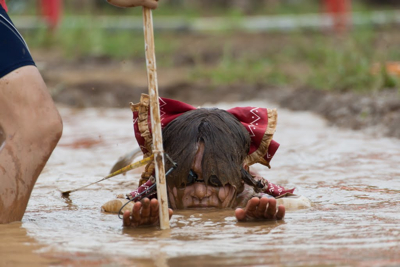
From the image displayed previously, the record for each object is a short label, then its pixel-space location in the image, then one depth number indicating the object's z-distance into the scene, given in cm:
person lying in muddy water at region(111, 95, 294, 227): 647
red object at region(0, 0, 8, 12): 635
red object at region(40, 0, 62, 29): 2745
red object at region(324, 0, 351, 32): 2770
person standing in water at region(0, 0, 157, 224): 591
